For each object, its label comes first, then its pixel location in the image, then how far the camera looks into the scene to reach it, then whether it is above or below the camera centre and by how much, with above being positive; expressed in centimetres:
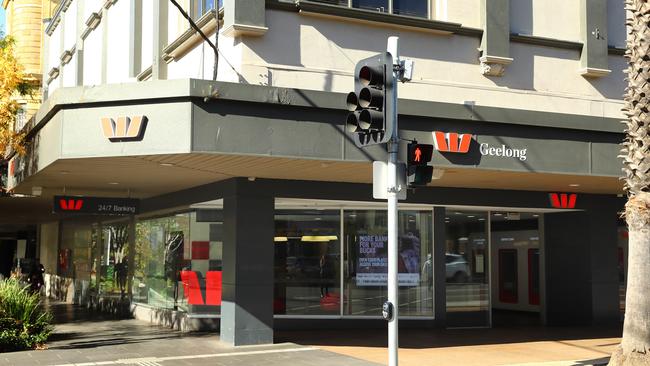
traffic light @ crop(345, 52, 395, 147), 973 +193
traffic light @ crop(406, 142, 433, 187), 1007 +114
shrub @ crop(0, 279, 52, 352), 1466 -145
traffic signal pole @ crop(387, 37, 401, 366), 962 +25
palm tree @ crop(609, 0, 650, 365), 1145 +87
